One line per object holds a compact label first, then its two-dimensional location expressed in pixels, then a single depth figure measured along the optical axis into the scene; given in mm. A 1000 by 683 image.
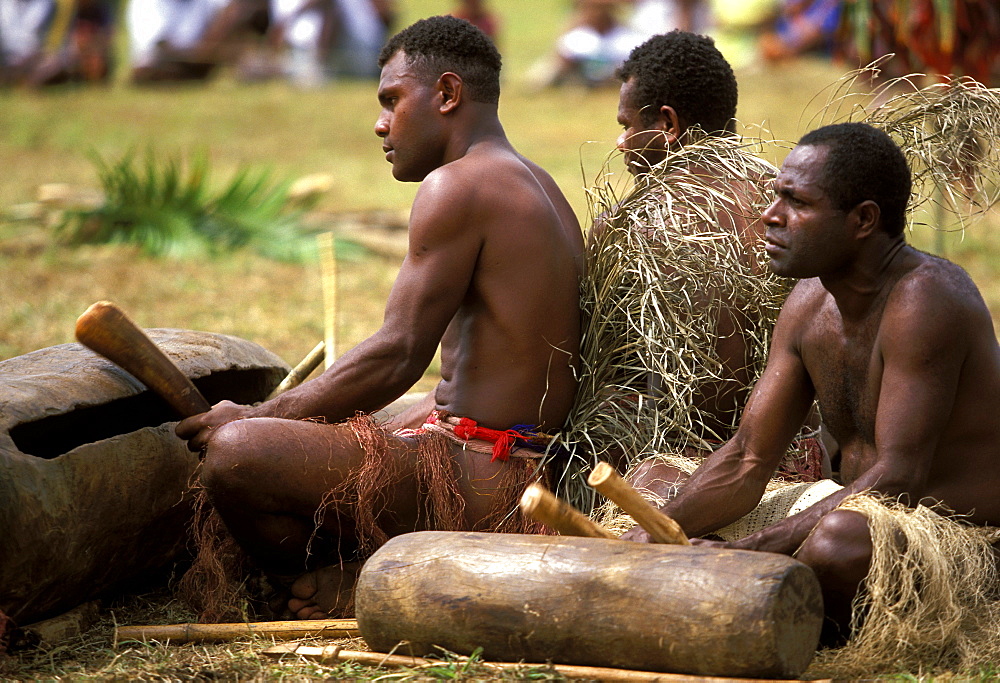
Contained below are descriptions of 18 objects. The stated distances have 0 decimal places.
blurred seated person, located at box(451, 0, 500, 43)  31375
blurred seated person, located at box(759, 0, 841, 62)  33250
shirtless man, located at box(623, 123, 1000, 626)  5648
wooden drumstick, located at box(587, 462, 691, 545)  5070
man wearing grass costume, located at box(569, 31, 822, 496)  7156
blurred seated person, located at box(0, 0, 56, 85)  32937
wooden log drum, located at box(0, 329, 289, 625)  6039
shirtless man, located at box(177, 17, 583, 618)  6371
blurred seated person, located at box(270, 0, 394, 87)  33594
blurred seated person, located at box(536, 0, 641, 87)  33437
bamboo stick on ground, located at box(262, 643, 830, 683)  5071
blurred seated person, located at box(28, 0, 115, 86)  32619
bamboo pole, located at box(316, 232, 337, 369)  8727
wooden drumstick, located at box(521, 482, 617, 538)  5105
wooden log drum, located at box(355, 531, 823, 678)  4937
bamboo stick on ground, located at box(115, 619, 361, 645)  6125
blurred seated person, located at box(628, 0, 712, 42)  35344
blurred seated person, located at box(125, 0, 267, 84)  33687
